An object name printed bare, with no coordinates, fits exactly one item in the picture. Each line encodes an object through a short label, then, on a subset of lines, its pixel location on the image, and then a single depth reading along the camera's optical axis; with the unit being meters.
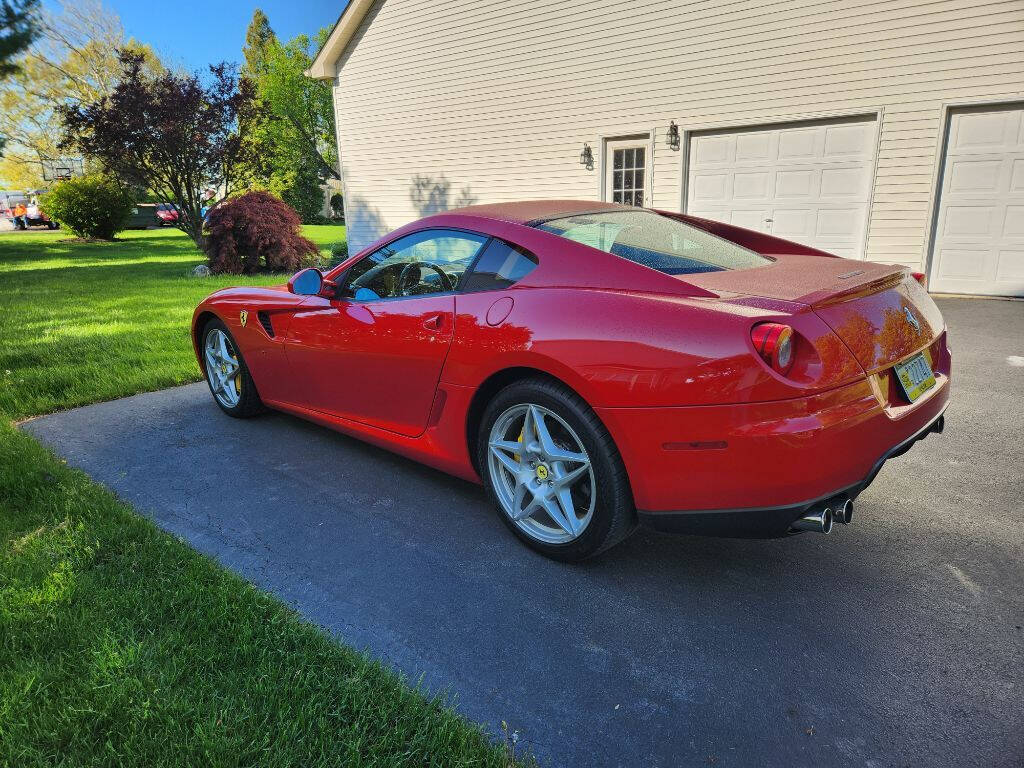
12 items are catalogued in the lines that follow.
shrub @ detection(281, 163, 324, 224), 37.47
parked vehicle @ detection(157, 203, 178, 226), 30.98
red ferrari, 2.05
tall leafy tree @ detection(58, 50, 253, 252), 15.34
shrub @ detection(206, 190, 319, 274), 13.15
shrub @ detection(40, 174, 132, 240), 21.61
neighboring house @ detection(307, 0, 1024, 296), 8.30
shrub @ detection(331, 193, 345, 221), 42.81
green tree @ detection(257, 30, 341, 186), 46.34
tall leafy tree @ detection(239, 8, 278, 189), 17.17
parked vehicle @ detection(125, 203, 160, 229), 32.38
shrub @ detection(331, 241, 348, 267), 15.16
